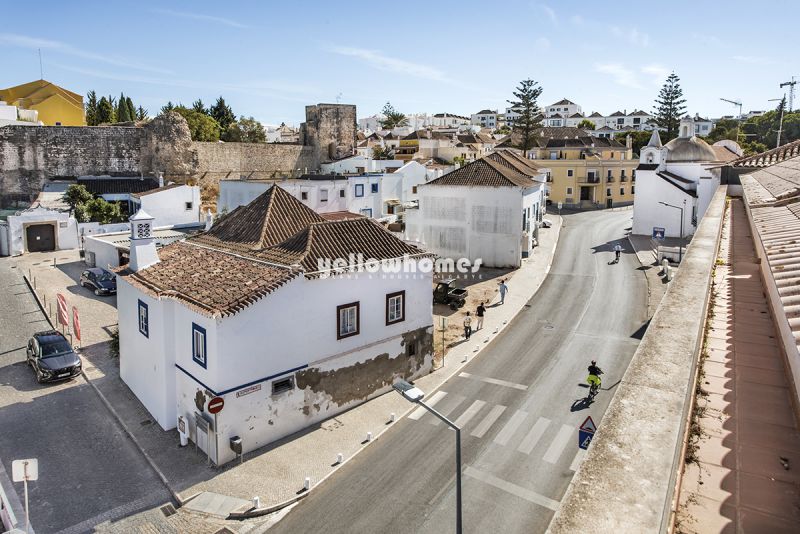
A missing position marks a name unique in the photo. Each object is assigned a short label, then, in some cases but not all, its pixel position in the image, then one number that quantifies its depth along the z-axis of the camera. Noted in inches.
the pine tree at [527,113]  2760.8
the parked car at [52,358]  775.1
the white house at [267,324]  595.5
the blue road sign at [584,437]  541.2
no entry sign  575.5
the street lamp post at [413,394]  388.5
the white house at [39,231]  1514.5
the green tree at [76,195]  1688.0
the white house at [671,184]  1723.7
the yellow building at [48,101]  2443.4
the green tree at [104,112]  2760.8
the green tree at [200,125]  2586.1
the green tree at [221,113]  3107.8
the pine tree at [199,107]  3075.8
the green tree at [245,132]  2891.2
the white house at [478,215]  1439.5
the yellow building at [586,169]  2452.0
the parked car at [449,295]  1137.4
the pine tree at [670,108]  2942.9
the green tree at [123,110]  2842.0
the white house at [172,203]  1560.0
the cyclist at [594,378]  719.7
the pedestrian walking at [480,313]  1013.2
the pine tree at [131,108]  2910.7
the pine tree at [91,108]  2802.2
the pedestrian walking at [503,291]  1173.9
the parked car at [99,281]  1177.4
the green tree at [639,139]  3125.0
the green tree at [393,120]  4740.2
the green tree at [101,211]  1672.0
